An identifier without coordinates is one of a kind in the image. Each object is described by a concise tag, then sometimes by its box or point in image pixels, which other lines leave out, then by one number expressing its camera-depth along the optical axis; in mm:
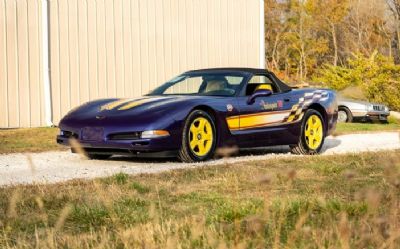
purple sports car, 8312
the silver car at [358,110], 19297
